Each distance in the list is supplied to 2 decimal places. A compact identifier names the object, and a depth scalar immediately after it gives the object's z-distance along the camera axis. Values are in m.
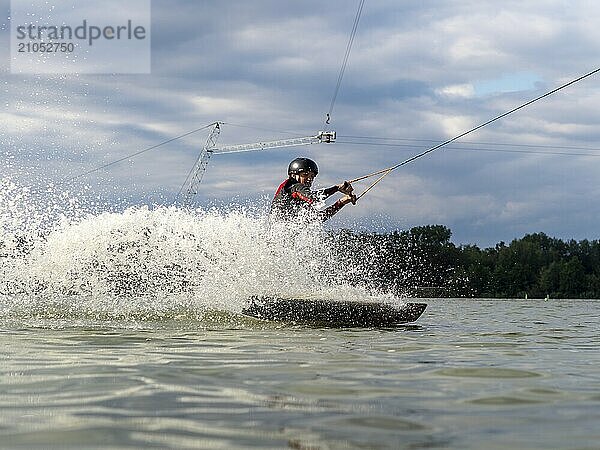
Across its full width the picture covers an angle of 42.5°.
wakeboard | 11.04
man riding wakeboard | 12.54
